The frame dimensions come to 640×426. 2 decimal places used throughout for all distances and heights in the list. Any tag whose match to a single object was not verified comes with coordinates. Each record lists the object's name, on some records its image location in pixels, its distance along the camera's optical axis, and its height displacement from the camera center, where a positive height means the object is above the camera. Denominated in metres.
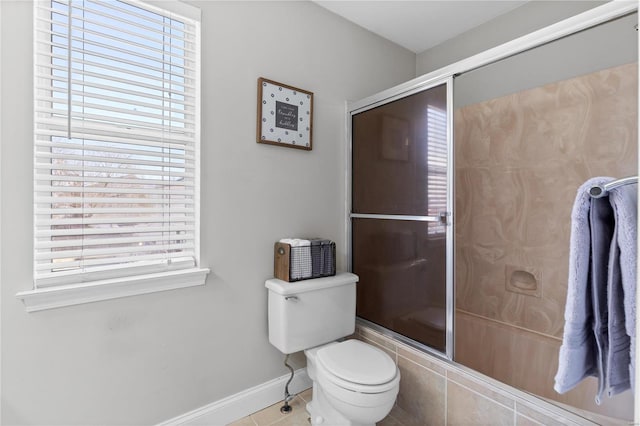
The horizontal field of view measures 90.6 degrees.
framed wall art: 1.85 +0.59
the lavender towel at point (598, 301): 0.69 -0.19
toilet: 1.44 -0.75
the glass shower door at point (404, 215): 1.72 -0.02
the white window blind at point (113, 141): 1.32 +0.32
